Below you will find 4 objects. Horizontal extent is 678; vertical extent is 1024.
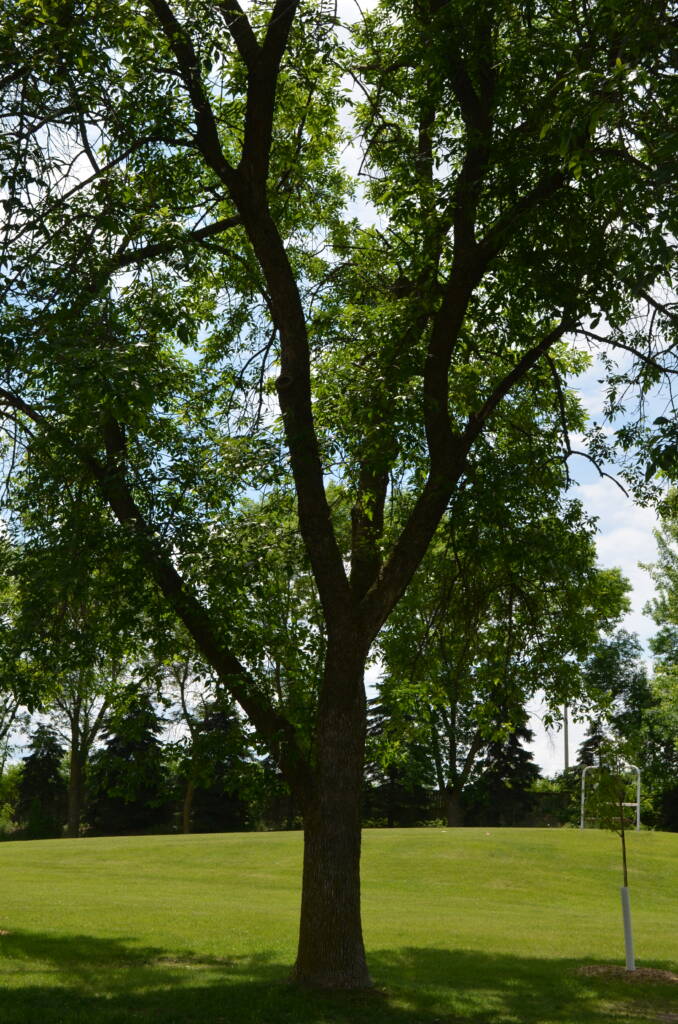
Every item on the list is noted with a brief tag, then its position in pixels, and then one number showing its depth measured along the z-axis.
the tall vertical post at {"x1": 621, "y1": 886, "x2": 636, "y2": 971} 14.08
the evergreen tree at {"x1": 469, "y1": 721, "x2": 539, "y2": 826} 52.09
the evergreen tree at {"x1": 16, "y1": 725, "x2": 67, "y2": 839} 53.06
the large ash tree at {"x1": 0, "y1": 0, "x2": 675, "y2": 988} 10.17
